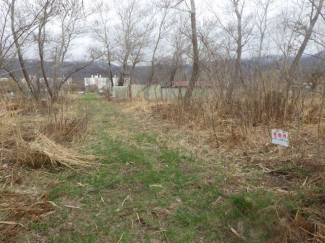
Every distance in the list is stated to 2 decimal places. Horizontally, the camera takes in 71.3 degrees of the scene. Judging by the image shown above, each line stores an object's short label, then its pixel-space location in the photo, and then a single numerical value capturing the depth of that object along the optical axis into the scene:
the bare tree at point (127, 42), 21.98
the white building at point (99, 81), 25.89
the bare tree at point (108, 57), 22.55
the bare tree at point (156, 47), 18.68
